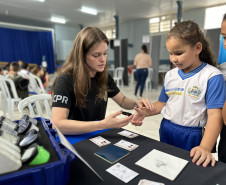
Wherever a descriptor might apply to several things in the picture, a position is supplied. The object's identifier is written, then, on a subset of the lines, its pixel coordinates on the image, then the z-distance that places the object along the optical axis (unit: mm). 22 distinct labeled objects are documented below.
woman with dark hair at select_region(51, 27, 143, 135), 875
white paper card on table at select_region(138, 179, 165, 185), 520
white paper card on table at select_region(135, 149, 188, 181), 570
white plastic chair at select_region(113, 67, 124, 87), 6281
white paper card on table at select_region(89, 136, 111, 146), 784
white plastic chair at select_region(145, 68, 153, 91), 5684
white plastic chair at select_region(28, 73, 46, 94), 3461
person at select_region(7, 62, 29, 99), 3344
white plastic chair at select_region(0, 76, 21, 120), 2844
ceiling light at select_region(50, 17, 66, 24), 8715
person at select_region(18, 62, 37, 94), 3489
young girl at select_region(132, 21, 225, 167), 798
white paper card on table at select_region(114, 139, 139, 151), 736
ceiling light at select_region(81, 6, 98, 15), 6818
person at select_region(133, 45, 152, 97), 4789
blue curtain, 9477
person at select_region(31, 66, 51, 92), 4113
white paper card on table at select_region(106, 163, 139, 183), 554
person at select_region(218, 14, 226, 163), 852
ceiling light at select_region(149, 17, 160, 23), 8551
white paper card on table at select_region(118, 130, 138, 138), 858
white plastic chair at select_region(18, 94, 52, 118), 1428
